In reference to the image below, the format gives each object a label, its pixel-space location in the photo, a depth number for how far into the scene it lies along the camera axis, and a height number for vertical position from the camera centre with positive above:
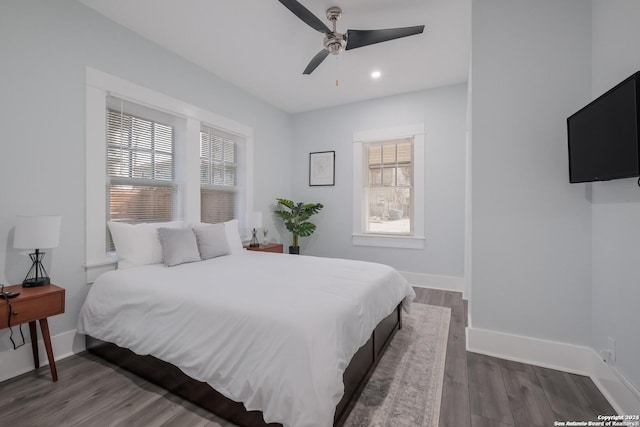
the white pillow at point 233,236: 3.50 -0.29
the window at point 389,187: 4.35 +0.44
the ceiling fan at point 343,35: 2.25 +1.56
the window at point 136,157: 2.53 +0.60
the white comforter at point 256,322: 1.31 -0.65
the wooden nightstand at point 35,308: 1.79 -0.65
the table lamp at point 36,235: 1.91 -0.16
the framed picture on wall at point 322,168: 4.99 +0.82
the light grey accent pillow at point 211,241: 2.97 -0.30
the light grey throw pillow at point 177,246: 2.62 -0.32
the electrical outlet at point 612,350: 1.75 -0.86
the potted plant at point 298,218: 4.89 -0.08
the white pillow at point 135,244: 2.54 -0.29
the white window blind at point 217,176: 3.76 +0.54
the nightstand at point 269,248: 4.08 -0.51
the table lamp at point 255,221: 4.15 -0.11
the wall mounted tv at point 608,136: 1.34 +0.45
